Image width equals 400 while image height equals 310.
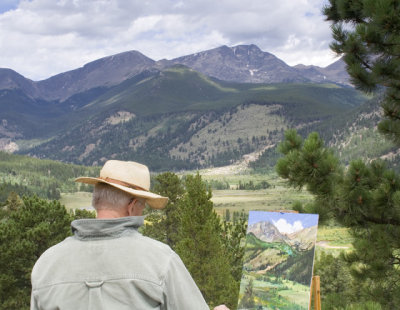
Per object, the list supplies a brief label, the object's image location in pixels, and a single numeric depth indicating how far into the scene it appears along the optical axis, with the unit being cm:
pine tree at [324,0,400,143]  944
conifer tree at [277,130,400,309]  862
